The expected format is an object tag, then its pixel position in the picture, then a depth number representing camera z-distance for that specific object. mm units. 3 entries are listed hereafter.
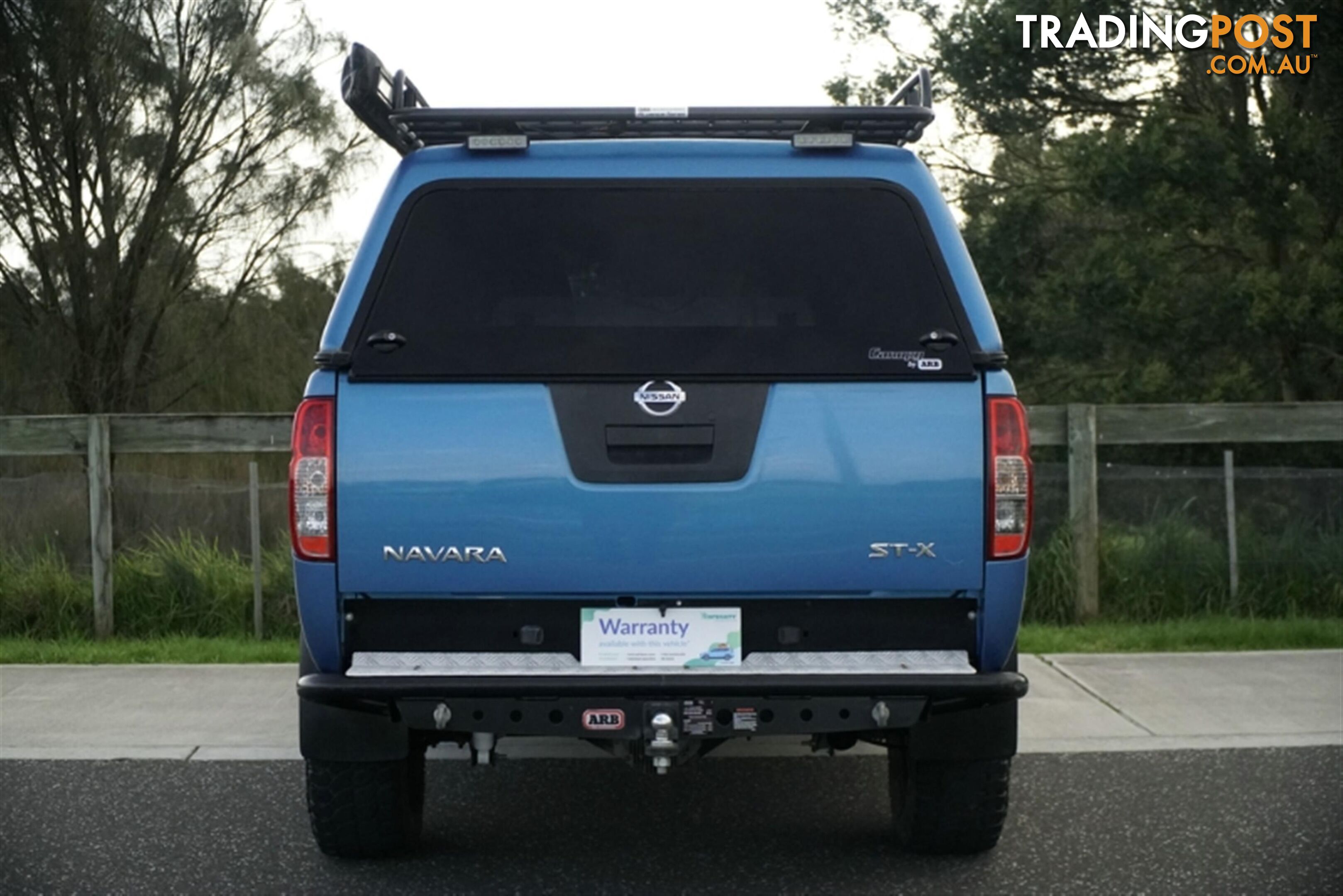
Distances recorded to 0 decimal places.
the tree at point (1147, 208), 17609
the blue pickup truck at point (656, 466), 4371
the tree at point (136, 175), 23953
